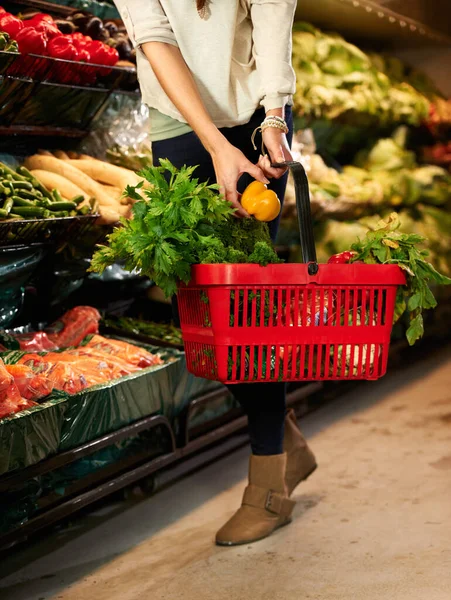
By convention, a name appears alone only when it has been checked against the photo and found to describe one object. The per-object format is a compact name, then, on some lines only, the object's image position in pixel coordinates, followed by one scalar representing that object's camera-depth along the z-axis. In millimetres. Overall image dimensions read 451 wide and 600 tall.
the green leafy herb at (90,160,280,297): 1818
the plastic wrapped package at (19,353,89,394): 2420
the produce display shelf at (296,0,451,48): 4227
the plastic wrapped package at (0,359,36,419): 2145
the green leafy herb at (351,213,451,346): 1951
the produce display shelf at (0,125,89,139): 2754
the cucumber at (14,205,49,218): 2543
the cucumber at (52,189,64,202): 2730
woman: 2051
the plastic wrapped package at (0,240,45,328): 2680
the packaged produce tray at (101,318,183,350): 3006
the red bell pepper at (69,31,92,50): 2727
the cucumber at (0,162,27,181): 2688
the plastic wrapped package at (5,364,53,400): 2275
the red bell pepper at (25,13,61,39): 2632
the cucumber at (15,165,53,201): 2758
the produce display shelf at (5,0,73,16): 2955
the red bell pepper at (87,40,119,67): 2770
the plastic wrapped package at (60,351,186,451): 2334
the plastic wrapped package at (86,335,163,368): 2793
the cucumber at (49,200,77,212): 2658
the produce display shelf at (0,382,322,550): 2145
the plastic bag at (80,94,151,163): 3330
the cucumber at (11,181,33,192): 2654
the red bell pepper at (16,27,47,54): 2523
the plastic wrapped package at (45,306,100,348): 2919
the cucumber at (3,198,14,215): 2488
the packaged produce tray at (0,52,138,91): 2500
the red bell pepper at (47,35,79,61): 2623
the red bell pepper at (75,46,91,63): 2701
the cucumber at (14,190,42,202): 2647
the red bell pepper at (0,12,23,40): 2521
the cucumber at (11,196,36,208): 2571
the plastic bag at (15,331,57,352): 2803
